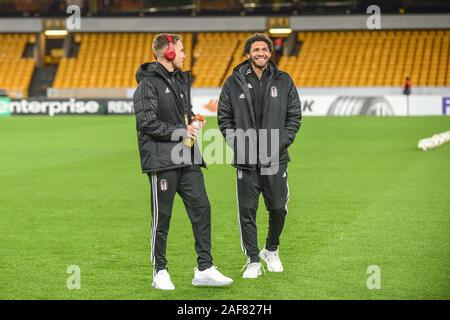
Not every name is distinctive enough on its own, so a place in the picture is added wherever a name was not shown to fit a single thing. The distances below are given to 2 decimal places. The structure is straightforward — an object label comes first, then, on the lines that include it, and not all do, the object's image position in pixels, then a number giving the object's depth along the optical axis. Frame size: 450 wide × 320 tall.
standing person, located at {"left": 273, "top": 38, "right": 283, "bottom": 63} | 54.44
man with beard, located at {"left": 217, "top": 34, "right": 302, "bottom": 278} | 9.41
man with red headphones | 8.76
